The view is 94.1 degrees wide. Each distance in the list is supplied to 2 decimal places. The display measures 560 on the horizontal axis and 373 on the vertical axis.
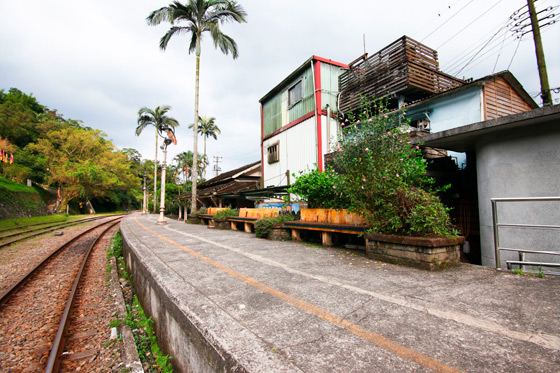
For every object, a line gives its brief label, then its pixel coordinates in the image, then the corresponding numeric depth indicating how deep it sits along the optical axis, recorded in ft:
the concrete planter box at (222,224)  37.40
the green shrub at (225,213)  37.17
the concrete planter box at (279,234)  24.71
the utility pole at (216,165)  186.19
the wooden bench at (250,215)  29.12
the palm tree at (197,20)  51.75
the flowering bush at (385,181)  13.32
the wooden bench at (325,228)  16.89
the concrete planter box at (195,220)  50.84
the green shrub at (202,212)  47.61
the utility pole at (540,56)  29.01
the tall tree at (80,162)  107.24
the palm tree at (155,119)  104.06
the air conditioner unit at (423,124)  33.80
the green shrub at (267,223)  24.90
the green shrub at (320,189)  20.51
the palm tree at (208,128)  127.54
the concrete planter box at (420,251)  12.50
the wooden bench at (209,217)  42.52
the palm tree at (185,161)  160.53
